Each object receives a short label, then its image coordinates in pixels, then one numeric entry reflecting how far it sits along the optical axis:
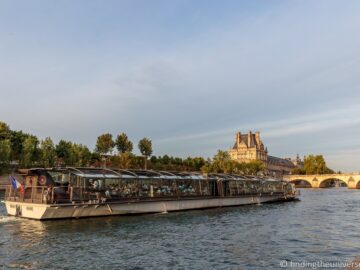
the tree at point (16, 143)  115.88
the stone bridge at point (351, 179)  190.88
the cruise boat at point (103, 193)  40.16
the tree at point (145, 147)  146.38
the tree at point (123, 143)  142.62
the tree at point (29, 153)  108.26
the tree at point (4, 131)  114.74
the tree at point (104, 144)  136.88
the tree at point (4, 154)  103.31
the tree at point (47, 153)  112.62
